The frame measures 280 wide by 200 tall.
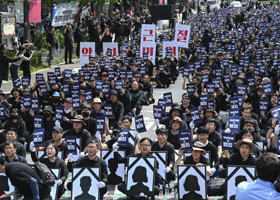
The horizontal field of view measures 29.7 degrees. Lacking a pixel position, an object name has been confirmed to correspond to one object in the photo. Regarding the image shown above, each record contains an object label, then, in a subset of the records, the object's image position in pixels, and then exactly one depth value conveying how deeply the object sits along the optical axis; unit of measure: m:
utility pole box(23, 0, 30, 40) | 25.62
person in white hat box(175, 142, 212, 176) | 10.06
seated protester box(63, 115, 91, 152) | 12.34
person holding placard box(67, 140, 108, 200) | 10.06
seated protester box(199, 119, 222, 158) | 11.76
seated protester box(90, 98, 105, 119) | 14.62
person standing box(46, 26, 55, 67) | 26.30
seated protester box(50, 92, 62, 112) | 15.52
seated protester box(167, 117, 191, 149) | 12.38
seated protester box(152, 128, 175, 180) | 10.90
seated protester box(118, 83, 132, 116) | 16.45
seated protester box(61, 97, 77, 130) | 14.14
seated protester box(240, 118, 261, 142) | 11.81
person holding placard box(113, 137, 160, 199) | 10.02
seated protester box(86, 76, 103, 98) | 17.45
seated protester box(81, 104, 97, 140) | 13.35
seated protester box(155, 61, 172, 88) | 23.38
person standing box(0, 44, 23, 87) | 19.58
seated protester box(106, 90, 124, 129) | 15.36
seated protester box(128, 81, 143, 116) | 17.80
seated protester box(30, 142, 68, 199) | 10.23
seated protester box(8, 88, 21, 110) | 15.87
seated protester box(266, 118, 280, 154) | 11.70
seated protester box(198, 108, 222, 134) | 13.24
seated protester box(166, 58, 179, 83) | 23.83
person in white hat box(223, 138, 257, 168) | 9.93
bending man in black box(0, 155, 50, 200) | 8.62
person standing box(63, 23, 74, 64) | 27.19
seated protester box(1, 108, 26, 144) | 13.71
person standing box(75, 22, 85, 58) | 30.17
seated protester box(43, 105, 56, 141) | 13.72
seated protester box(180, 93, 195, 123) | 14.91
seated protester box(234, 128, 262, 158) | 10.75
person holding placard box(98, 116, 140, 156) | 11.54
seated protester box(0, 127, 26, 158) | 11.28
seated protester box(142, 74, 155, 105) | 19.47
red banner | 27.03
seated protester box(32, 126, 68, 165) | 11.57
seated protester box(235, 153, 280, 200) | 5.46
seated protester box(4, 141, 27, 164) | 9.98
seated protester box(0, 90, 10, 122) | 14.87
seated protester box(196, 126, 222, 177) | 11.10
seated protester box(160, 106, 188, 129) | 13.50
